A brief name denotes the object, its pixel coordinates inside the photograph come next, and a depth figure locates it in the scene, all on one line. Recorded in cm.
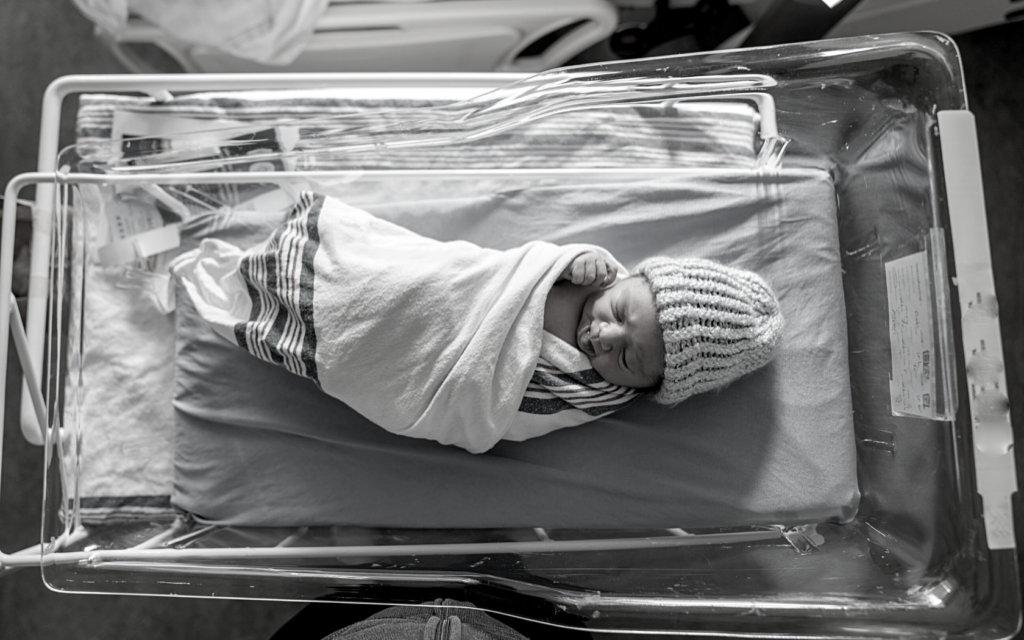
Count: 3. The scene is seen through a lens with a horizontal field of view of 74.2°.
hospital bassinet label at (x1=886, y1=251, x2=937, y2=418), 90
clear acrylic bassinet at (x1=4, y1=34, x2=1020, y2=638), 86
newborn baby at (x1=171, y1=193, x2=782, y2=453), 103
